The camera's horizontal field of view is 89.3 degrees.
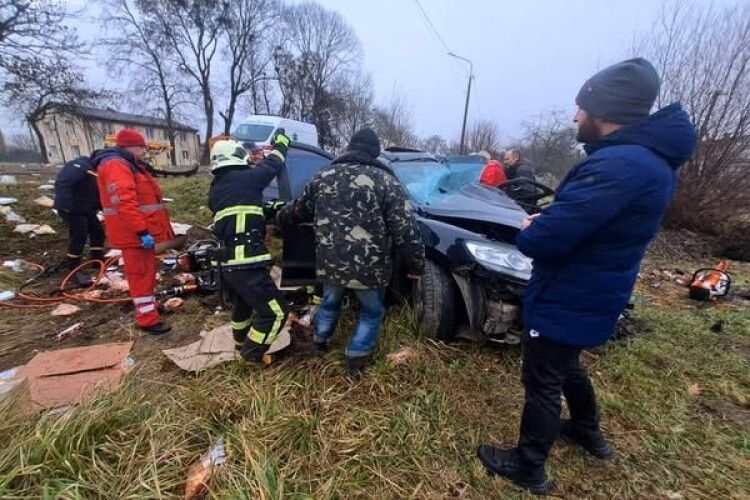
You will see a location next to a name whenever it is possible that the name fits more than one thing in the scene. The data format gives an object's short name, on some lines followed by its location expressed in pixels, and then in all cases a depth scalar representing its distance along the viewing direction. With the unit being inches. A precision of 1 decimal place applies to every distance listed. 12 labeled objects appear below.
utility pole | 746.0
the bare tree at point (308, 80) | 1261.1
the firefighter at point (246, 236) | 102.5
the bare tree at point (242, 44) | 1139.9
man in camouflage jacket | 94.3
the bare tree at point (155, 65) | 978.7
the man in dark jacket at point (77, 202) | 184.7
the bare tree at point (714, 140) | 286.2
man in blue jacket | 57.8
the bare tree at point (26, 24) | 466.6
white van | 641.7
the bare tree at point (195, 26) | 1003.9
